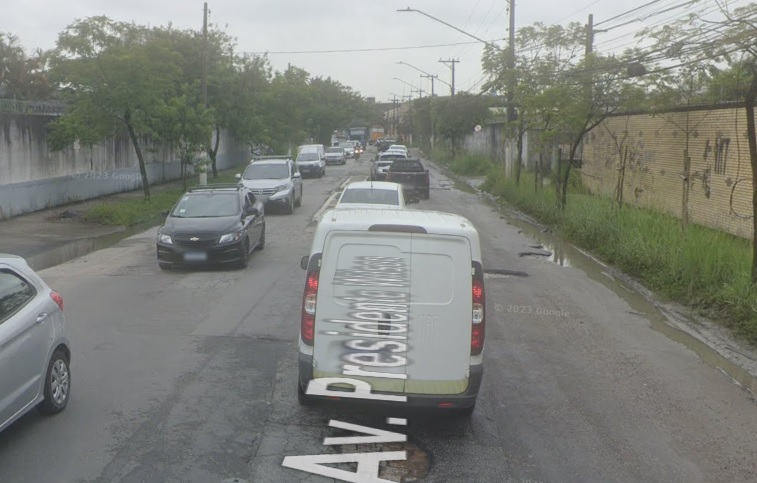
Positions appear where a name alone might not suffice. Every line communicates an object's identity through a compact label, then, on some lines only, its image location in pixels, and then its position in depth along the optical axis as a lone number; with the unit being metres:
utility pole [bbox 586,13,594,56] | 25.58
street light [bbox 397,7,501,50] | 29.97
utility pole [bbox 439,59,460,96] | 65.23
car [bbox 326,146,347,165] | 64.50
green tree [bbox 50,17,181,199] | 23.61
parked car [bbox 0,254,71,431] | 6.29
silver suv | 26.06
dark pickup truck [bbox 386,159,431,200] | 31.44
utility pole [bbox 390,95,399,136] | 153.25
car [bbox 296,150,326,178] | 46.38
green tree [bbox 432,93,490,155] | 58.06
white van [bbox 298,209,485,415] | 6.53
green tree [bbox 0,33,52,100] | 42.25
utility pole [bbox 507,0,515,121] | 27.77
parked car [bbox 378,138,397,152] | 77.22
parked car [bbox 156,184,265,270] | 15.18
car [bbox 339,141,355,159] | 78.88
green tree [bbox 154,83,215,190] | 28.78
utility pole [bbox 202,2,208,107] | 32.78
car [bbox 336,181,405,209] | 17.61
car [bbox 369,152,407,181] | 40.28
